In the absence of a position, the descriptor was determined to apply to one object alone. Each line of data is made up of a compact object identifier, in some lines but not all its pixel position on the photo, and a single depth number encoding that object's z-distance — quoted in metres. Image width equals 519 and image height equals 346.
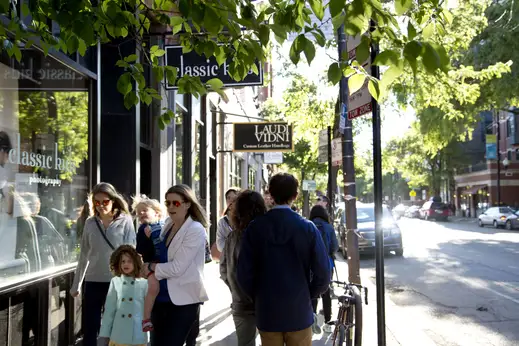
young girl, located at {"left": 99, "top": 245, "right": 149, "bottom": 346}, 5.05
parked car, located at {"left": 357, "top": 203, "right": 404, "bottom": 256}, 17.14
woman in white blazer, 4.21
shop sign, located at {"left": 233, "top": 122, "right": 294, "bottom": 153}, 14.18
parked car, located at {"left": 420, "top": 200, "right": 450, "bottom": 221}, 50.53
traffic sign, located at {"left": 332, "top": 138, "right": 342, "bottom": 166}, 7.10
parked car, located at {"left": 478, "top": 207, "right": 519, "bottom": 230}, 34.31
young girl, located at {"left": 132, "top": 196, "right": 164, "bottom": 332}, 4.23
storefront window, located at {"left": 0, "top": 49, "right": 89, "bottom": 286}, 5.45
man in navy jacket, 3.62
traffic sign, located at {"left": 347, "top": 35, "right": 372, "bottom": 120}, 4.93
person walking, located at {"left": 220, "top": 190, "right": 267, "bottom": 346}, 4.35
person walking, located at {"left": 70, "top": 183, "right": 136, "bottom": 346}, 5.58
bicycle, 4.54
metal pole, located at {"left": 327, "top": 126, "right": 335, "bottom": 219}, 11.39
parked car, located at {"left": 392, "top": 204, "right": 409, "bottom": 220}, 56.07
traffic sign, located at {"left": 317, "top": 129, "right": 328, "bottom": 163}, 10.83
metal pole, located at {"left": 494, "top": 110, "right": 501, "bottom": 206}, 46.30
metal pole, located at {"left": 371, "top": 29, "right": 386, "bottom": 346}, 4.10
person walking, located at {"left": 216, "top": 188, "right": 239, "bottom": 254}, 5.90
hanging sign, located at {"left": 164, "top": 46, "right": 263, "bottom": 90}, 7.18
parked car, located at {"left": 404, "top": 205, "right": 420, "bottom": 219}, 59.94
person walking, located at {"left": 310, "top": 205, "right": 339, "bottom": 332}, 7.39
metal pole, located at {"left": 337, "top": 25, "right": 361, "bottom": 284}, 6.51
